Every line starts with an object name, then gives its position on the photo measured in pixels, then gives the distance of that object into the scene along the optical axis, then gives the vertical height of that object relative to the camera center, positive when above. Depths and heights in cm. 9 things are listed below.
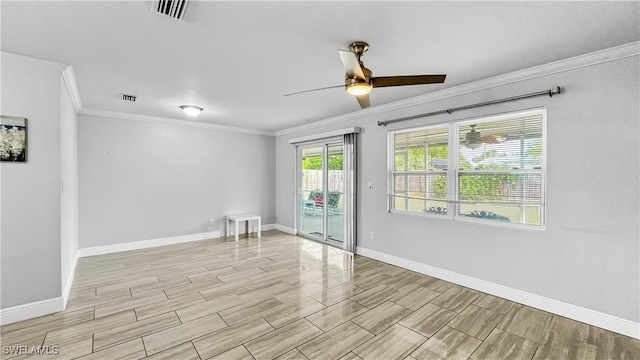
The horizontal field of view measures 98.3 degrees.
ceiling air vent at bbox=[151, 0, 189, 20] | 181 +115
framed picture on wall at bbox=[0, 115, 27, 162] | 254 +36
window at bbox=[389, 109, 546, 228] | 304 +11
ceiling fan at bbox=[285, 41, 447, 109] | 219 +83
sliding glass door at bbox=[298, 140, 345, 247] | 546 -29
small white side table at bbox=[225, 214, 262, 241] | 588 -91
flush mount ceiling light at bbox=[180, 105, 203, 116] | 441 +109
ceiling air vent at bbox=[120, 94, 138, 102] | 390 +114
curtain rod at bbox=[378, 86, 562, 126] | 283 +89
